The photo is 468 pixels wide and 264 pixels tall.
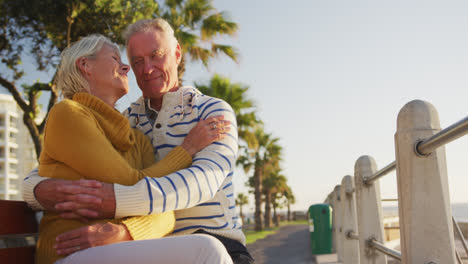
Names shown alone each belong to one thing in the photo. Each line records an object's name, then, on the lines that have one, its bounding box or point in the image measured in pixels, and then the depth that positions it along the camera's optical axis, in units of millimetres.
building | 69438
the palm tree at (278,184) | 52938
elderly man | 1556
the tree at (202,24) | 13000
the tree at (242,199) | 73175
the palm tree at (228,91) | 16812
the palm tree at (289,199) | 73250
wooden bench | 1579
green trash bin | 9914
